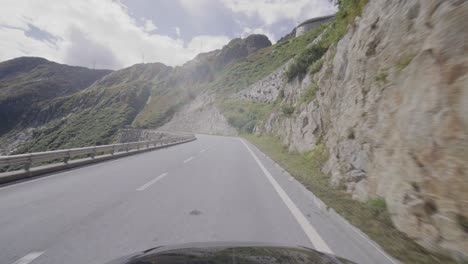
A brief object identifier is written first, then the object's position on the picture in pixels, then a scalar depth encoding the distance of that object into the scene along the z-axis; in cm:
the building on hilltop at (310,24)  8188
